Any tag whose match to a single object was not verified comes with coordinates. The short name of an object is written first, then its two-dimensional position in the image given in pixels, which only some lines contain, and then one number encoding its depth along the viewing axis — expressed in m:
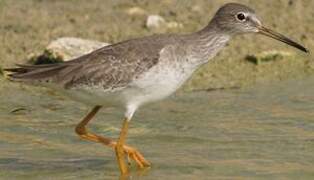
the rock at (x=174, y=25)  13.97
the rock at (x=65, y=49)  12.47
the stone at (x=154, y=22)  13.84
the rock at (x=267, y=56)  13.19
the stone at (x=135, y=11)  14.27
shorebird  9.37
